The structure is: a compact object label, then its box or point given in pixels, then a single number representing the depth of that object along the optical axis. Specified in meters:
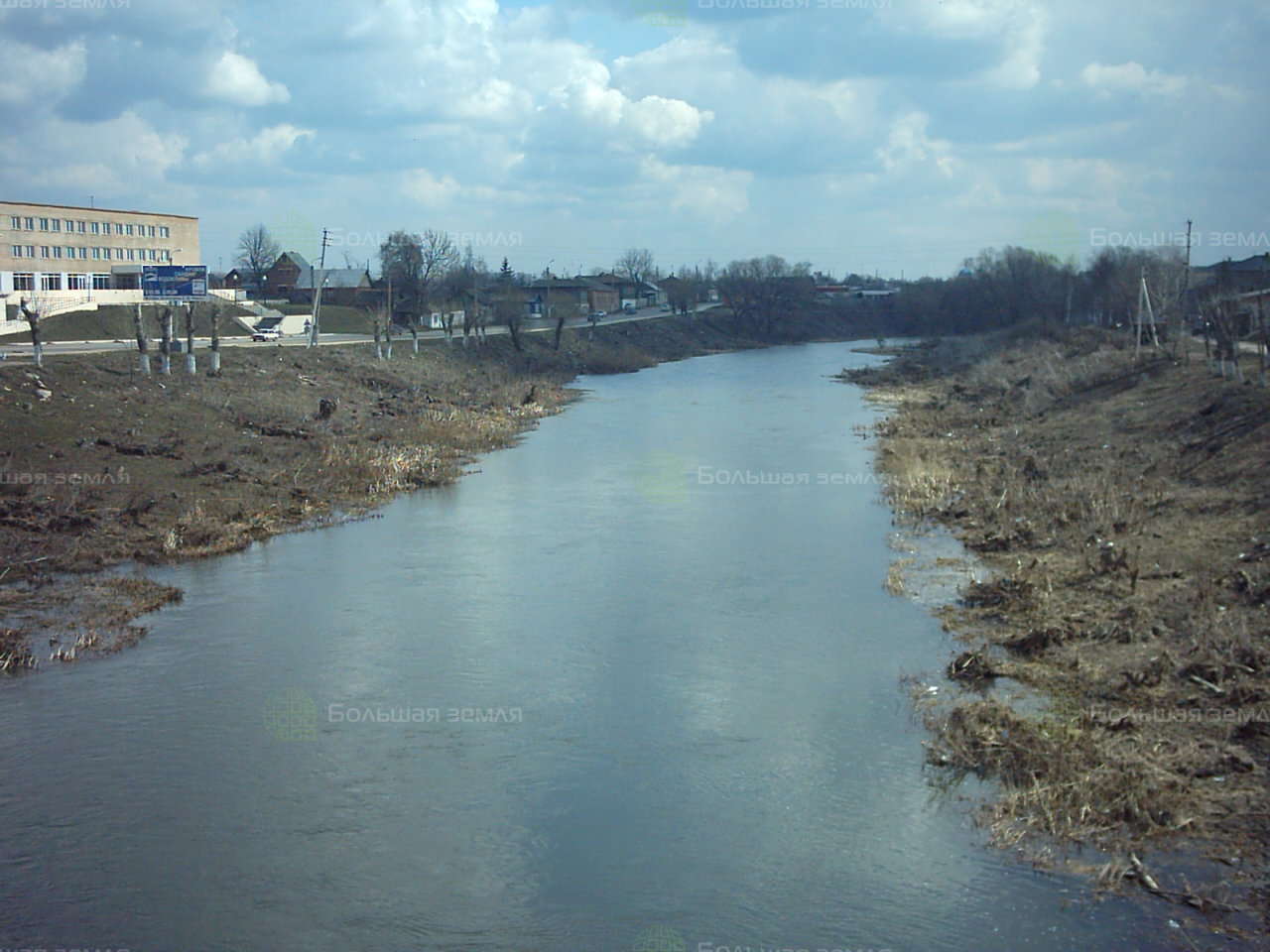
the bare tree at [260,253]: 110.38
